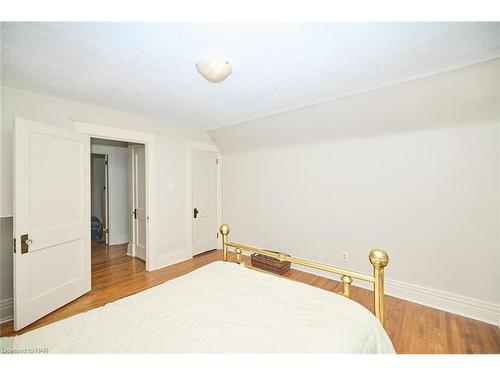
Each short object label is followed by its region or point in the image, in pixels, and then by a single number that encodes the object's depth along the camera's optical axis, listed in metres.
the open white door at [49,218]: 1.99
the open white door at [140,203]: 3.66
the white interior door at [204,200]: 3.99
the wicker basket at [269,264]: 3.21
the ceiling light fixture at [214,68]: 1.62
